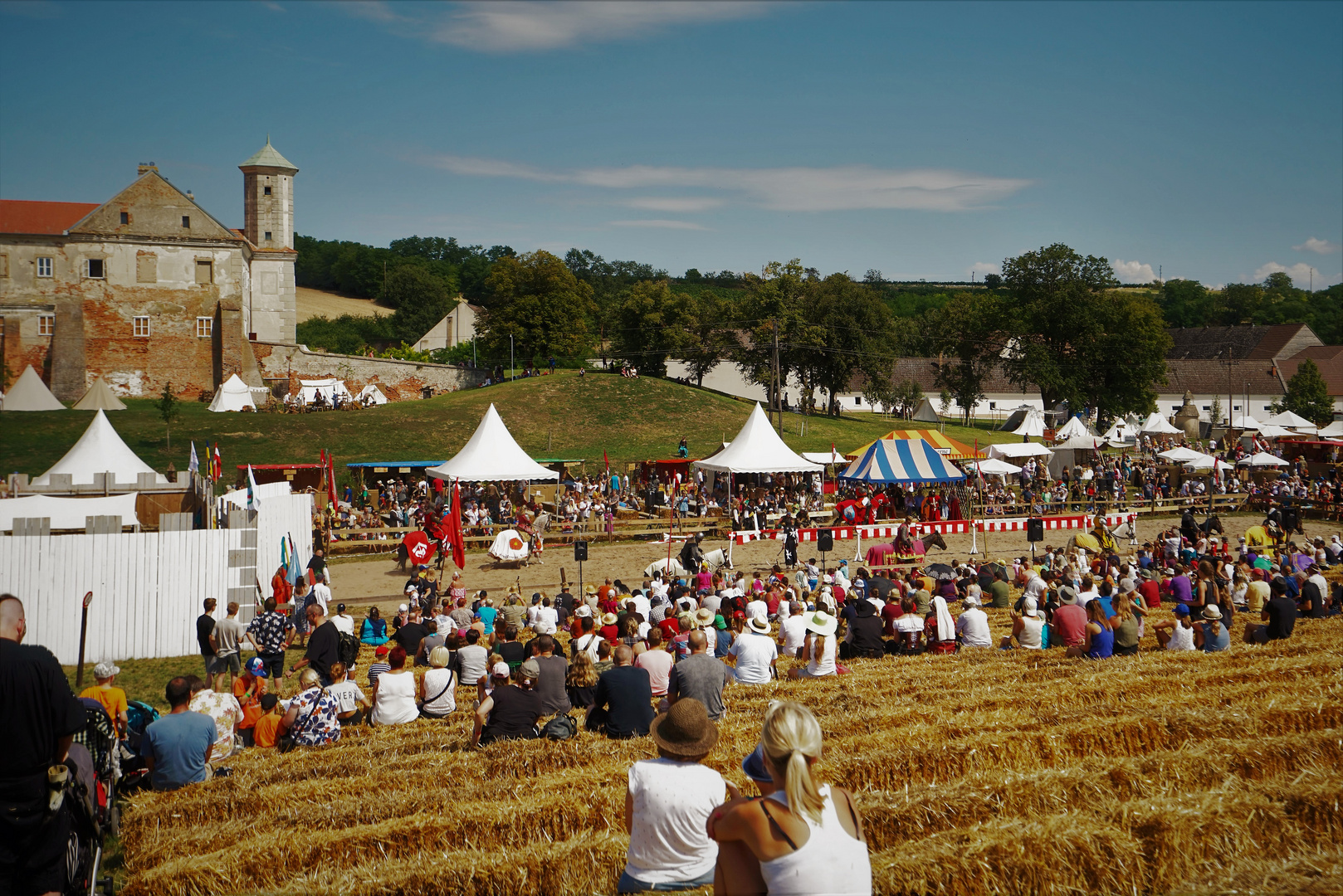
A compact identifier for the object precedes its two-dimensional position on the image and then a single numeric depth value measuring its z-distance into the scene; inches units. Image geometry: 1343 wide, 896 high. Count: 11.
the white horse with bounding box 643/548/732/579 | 748.6
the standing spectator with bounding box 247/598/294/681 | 451.2
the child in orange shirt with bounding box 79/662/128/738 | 289.1
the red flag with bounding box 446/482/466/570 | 759.1
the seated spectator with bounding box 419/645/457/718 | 335.9
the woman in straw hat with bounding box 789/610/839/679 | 382.9
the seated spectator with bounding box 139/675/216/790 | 255.1
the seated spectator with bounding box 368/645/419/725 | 330.3
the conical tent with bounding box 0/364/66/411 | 1705.2
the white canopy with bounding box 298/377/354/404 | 1983.3
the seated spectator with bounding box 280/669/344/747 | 305.7
